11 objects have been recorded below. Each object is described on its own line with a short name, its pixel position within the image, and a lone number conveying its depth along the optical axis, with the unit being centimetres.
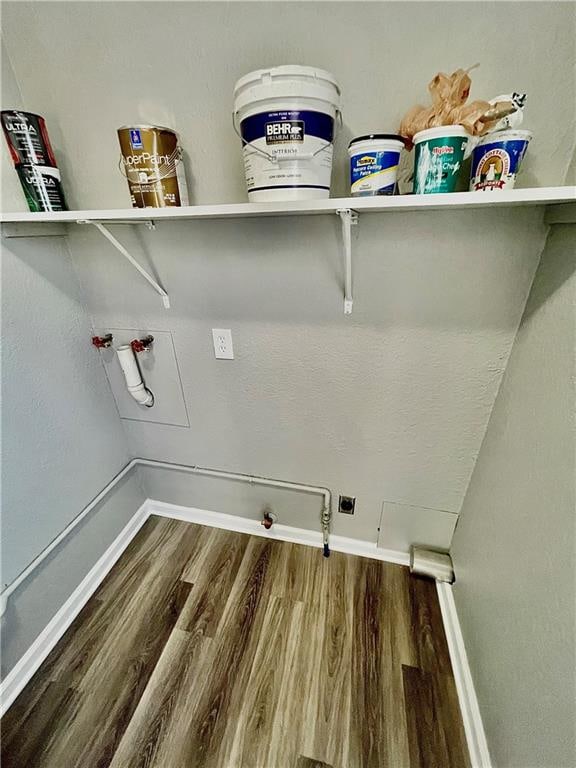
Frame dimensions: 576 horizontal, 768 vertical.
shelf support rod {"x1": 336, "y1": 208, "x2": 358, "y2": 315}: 74
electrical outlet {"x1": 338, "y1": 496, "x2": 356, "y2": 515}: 142
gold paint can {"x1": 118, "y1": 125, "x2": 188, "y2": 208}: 80
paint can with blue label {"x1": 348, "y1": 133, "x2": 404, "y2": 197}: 69
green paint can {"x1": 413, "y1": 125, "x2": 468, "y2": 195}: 66
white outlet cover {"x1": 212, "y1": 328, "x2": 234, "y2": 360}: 121
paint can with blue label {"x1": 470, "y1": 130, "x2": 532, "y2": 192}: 65
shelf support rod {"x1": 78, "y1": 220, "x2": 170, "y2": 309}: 95
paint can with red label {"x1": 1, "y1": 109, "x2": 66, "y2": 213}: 87
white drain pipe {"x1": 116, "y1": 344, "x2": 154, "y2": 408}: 129
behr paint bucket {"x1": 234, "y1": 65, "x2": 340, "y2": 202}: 65
